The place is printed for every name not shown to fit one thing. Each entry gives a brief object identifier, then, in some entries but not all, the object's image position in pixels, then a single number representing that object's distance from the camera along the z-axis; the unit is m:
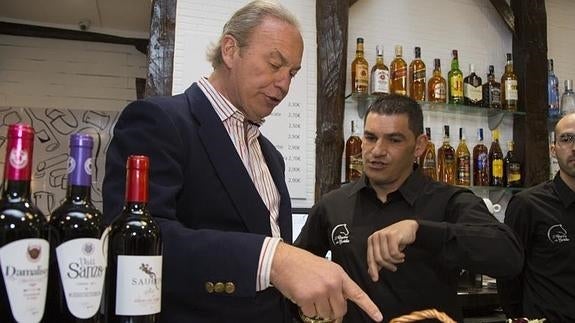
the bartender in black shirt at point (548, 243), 2.35
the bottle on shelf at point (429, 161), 3.11
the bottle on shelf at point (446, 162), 3.20
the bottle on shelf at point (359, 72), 3.01
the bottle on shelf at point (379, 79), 3.02
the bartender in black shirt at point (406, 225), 1.64
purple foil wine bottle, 0.62
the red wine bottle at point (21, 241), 0.57
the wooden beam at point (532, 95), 3.31
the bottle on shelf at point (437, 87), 3.19
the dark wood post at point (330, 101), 2.94
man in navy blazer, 0.79
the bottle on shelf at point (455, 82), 3.23
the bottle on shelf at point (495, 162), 3.26
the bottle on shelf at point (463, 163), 3.19
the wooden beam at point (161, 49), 2.72
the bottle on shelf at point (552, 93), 3.46
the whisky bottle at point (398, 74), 3.12
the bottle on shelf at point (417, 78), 3.17
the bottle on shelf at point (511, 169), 3.27
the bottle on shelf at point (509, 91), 3.31
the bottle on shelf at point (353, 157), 2.97
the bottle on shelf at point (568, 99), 3.50
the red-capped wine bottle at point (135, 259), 0.65
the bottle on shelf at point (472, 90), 3.26
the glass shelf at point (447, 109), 3.06
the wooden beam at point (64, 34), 4.26
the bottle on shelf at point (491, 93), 3.30
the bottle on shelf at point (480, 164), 3.26
